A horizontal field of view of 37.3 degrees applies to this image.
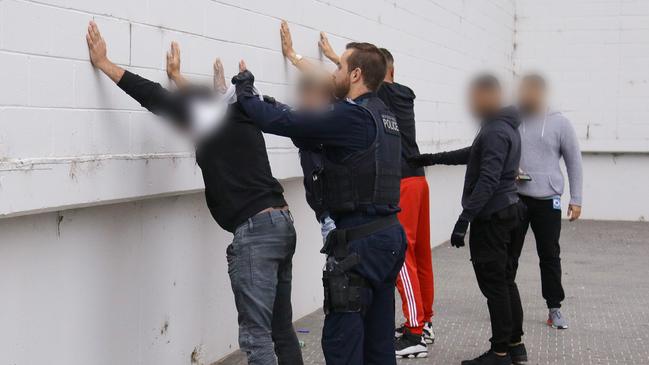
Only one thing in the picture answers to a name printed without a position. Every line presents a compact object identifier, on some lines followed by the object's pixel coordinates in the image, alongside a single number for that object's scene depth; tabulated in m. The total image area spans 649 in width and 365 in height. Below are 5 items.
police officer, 4.27
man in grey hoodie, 7.05
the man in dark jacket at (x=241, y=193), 4.54
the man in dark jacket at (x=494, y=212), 5.83
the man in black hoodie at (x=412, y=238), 6.36
